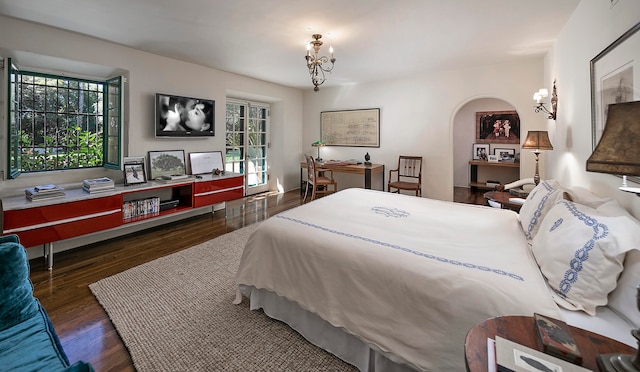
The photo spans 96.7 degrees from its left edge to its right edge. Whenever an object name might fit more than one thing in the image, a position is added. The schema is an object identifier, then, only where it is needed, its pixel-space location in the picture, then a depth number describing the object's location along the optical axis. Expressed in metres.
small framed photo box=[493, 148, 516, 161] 6.62
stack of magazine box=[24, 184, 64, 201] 2.75
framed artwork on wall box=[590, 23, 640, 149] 1.50
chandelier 3.21
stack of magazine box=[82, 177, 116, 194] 3.15
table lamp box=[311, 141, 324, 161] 6.39
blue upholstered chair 1.12
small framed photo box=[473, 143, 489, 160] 6.98
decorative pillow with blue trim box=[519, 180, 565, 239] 1.88
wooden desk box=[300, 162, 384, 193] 5.45
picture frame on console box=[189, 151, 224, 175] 4.54
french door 5.77
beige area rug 1.65
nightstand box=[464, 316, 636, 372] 0.83
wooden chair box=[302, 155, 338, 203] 5.56
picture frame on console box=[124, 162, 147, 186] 3.61
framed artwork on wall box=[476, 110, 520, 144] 6.64
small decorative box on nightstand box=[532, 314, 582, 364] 0.81
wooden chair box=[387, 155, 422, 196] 5.16
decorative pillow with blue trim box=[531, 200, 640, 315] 1.17
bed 1.26
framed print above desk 5.93
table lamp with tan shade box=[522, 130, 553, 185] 3.14
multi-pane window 3.19
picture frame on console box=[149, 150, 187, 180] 4.06
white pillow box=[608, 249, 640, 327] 1.09
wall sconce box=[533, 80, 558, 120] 3.32
